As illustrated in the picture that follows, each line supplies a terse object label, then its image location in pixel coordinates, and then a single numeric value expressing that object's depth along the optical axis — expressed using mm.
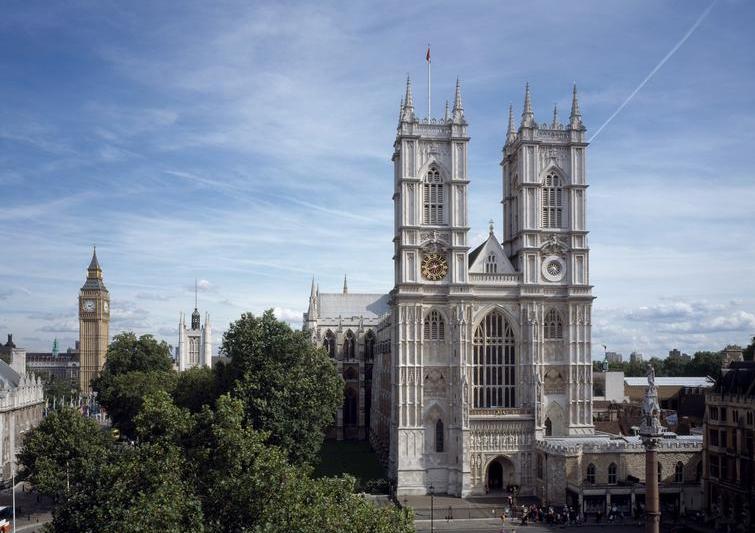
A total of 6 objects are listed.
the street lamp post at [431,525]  54031
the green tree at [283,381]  62344
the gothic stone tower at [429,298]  68062
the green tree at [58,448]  52062
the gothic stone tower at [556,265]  70312
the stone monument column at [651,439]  41562
